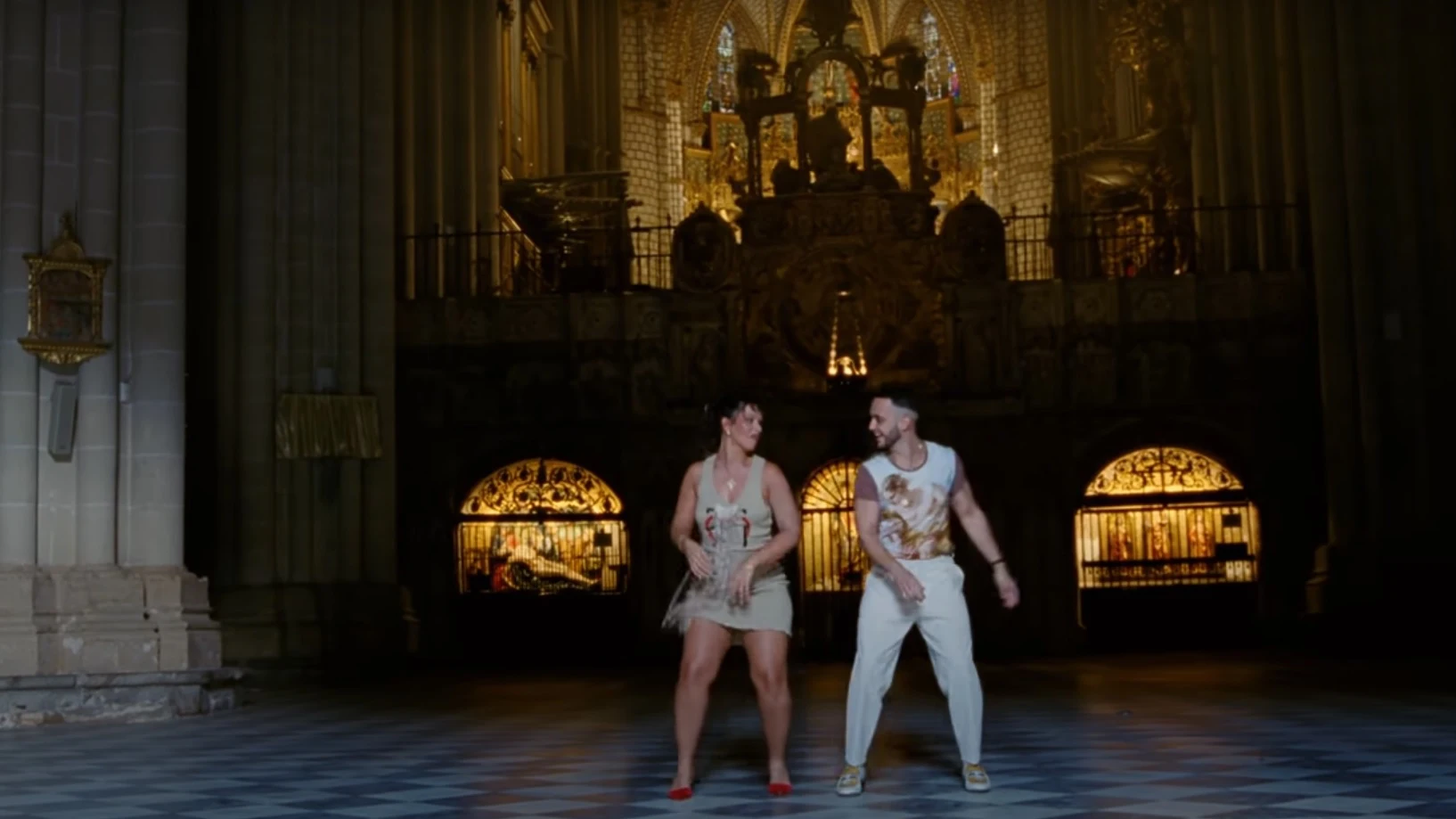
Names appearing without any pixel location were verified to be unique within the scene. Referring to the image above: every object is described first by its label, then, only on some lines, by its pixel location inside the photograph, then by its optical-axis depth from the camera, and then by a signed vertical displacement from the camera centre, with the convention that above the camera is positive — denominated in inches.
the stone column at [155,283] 620.7 +88.3
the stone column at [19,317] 585.9 +74.4
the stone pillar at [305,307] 805.2 +105.4
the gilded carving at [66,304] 600.7 +79.1
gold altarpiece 1077.1 +146.5
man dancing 331.6 -7.9
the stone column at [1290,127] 1036.5 +215.5
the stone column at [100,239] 609.3 +101.1
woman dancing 336.2 -9.2
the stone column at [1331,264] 965.2 +129.4
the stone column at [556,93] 1675.7 +395.7
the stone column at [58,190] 601.6 +116.0
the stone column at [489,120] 1248.2 +277.0
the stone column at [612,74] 1803.6 +439.5
